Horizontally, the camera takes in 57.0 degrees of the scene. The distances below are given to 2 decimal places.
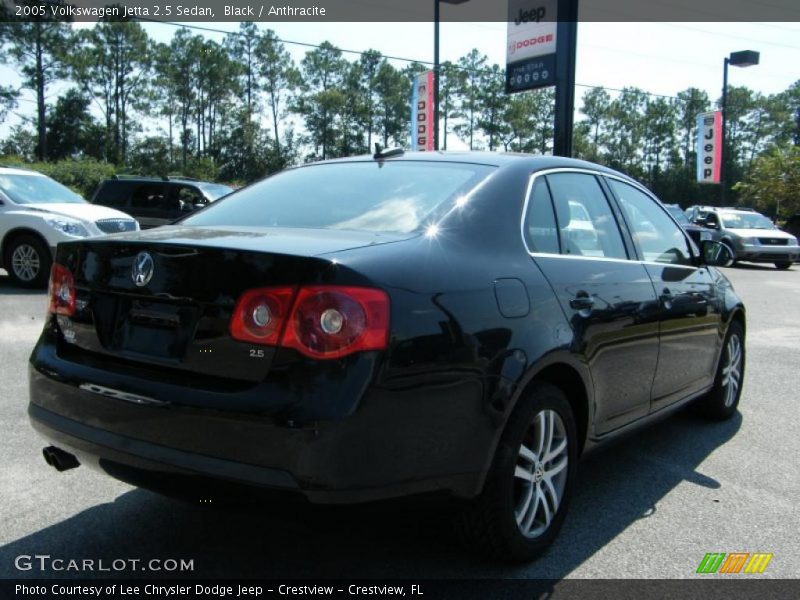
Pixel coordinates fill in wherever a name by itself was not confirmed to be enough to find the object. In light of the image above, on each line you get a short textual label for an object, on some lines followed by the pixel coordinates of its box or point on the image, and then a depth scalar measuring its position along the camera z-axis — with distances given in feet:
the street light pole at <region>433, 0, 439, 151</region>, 65.92
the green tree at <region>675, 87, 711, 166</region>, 290.97
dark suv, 50.08
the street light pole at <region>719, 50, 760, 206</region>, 95.30
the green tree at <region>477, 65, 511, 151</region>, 256.73
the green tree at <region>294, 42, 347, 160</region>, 248.93
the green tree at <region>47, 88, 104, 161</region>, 202.59
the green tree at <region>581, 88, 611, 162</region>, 294.46
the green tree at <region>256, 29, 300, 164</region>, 238.89
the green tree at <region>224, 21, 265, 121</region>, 233.96
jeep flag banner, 102.12
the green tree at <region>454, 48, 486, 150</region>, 254.88
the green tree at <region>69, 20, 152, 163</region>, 212.64
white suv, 34.24
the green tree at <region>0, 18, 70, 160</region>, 174.70
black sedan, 7.39
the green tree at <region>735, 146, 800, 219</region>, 121.29
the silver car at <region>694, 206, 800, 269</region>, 65.98
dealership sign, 43.11
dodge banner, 73.51
